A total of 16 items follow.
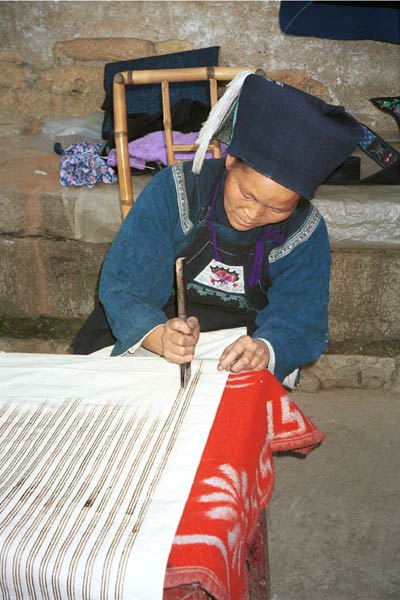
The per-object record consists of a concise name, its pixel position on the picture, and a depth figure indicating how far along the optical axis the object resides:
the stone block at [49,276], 2.99
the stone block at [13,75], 3.90
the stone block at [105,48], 3.80
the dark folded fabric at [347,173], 2.99
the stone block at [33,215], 2.96
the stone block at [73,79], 3.88
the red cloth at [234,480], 0.85
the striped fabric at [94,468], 0.85
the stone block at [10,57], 3.88
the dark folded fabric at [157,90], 3.51
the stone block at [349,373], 2.98
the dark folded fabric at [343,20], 3.45
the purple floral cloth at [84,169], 2.97
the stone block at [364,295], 2.78
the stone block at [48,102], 3.95
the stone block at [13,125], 3.83
